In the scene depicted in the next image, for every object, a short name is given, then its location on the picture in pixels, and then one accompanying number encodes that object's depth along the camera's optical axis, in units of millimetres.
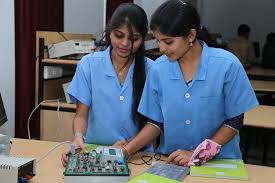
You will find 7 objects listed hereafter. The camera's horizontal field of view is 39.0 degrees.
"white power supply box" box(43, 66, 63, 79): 3137
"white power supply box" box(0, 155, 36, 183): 1199
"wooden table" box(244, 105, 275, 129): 2633
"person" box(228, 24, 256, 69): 5879
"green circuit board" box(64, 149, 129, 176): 1229
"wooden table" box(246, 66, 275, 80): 4938
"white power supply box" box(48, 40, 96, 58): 3115
